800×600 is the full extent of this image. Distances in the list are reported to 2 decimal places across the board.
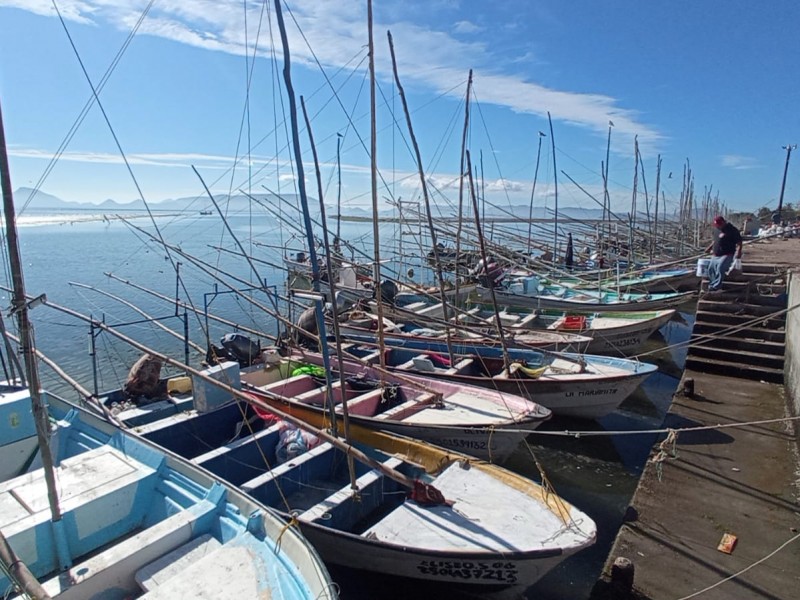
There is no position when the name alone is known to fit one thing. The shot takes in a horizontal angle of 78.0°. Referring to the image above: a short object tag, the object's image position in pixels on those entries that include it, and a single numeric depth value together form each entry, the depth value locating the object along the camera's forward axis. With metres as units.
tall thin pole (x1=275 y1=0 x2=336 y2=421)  4.80
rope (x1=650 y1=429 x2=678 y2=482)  6.91
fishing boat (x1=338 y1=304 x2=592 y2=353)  12.08
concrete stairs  10.45
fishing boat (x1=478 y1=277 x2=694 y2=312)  17.11
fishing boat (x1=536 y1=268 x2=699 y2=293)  20.42
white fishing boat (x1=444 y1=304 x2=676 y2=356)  14.68
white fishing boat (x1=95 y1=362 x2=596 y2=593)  4.84
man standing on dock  12.54
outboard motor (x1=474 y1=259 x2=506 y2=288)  20.22
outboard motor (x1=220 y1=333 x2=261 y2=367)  10.50
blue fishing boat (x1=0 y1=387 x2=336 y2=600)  3.76
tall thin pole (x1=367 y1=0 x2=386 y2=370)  7.97
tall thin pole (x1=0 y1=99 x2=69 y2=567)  3.21
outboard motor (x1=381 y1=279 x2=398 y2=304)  17.26
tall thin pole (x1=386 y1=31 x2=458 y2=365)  9.63
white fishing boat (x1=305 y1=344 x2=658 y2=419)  9.79
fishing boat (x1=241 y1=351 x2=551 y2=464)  7.51
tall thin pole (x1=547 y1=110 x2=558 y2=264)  25.61
